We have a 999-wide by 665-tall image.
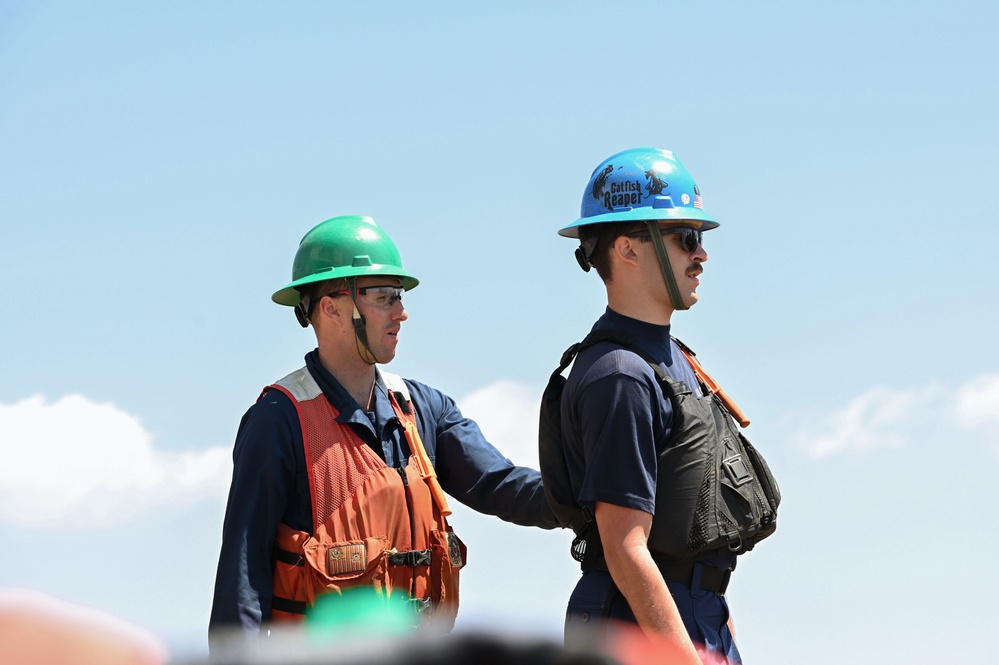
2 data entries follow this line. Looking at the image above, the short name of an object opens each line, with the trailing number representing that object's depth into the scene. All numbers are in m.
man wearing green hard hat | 10.22
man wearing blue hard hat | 7.93
